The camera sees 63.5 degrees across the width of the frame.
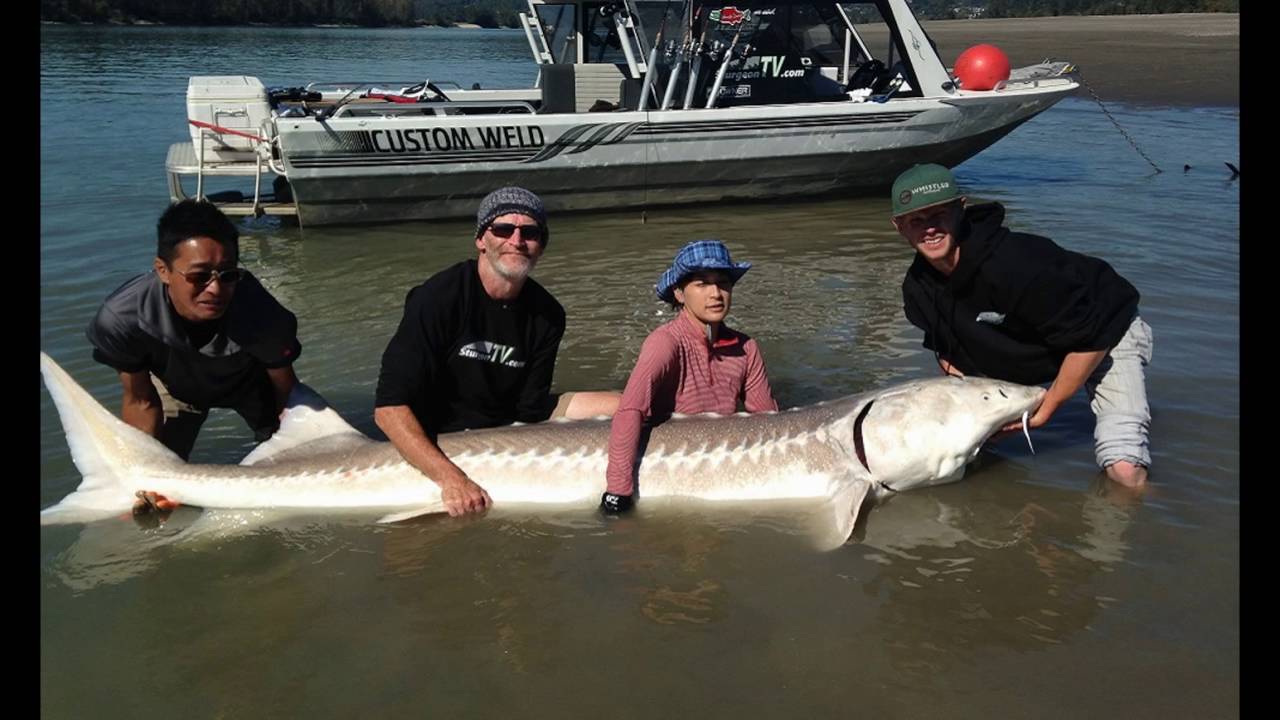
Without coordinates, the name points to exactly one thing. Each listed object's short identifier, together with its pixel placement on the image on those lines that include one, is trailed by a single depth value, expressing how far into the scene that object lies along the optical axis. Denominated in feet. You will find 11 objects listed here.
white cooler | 31.32
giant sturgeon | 13.12
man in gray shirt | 11.64
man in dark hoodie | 12.94
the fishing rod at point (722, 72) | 31.42
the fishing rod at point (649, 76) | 31.19
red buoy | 33.42
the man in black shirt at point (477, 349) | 12.89
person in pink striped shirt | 12.87
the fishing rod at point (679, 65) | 31.17
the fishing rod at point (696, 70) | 31.40
